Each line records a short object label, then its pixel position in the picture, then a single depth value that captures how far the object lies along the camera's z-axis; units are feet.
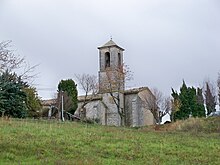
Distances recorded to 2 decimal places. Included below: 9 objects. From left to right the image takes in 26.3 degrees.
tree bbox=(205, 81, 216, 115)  208.94
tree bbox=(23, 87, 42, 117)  140.46
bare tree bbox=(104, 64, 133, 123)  192.13
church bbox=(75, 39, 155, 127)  197.47
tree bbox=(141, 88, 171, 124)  195.11
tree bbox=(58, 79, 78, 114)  184.85
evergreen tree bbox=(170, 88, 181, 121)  188.03
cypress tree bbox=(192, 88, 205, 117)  190.60
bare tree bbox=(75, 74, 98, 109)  208.55
